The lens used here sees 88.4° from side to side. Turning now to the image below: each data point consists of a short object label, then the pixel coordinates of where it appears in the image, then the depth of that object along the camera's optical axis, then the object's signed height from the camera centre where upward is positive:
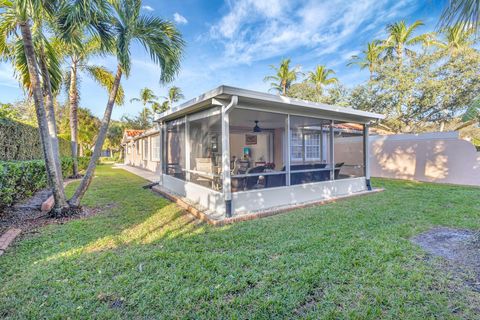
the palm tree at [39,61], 4.70 +2.19
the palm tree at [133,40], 5.60 +2.78
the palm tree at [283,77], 24.33 +7.74
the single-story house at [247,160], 5.90 -0.06
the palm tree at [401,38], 18.64 +8.86
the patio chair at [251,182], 6.68 -0.78
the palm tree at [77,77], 10.98 +4.00
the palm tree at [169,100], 34.06 +7.54
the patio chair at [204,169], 7.07 -0.48
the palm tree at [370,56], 20.16 +8.23
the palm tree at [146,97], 33.25 +7.93
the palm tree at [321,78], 24.41 +7.51
